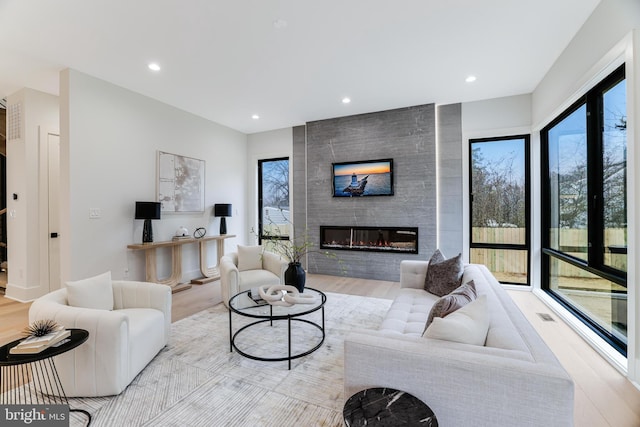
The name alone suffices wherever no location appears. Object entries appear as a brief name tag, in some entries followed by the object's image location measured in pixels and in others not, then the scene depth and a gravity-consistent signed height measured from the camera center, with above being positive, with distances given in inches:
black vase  117.6 -26.2
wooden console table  166.1 -30.3
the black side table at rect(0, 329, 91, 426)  60.3 -47.0
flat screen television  198.8 +24.4
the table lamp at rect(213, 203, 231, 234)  218.1 +0.3
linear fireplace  194.7 -19.1
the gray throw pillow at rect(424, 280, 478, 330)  66.4 -21.6
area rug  67.9 -48.7
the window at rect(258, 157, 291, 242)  247.9 +12.6
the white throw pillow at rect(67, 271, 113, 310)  84.7 -24.9
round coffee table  91.3 -34.7
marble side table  42.3 -31.2
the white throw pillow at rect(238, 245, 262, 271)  159.5 -25.4
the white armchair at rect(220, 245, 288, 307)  136.6 -30.8
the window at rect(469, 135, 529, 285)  175.5 +3.6
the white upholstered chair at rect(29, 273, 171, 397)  73.0 -35.0
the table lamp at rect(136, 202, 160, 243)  161.0 -0.8
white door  163.6 +3.3
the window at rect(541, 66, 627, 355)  97.5 +1.2
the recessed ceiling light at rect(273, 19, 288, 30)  104.1 +69.5
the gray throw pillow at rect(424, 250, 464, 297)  111.3 -25.7
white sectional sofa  44.1 -27.4
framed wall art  183.6 +20.2
